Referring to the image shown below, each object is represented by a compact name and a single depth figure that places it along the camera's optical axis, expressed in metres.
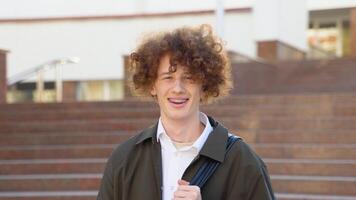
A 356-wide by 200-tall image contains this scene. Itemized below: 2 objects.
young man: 2.15
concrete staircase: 6.23
